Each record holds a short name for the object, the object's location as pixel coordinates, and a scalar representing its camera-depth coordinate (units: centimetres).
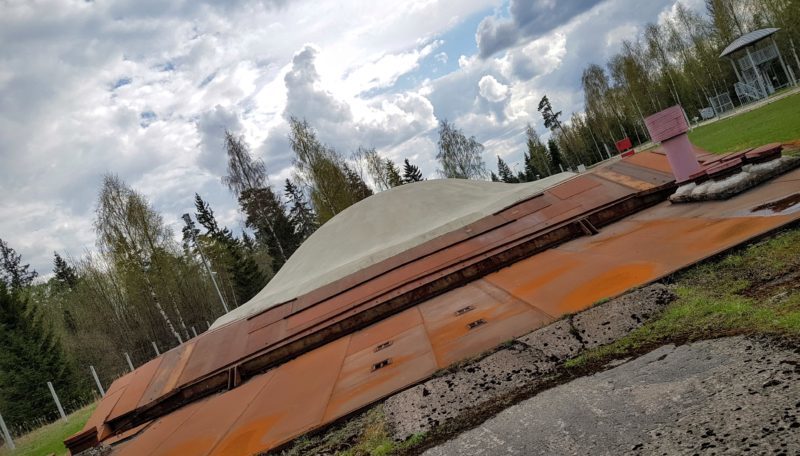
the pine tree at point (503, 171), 7330
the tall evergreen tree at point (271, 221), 3806
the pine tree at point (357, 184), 4225
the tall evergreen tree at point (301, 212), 5128
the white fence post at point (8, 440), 1267
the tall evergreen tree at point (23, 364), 2312
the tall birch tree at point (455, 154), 5059
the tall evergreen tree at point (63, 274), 4247
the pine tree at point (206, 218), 4566
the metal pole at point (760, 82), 2917
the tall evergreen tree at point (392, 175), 5247
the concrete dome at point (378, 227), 749
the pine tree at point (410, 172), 6128
